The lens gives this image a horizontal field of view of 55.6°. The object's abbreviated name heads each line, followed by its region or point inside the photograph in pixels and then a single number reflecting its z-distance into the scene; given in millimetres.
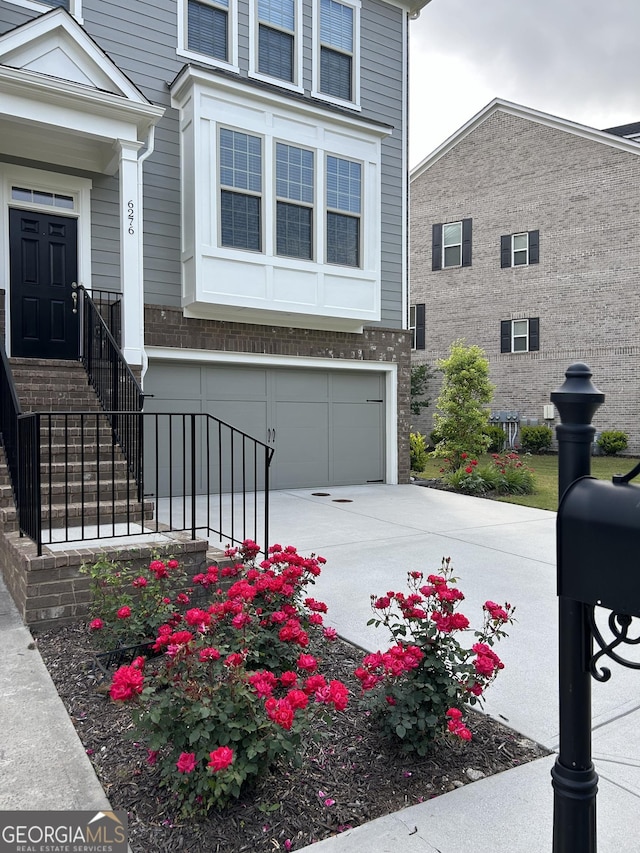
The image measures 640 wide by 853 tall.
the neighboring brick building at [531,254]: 15664
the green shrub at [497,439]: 15500
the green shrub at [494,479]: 10000
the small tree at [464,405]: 11383
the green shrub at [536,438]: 16312
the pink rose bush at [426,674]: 2279
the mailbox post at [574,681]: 1326
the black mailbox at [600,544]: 1146
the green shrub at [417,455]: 12258
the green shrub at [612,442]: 15391
